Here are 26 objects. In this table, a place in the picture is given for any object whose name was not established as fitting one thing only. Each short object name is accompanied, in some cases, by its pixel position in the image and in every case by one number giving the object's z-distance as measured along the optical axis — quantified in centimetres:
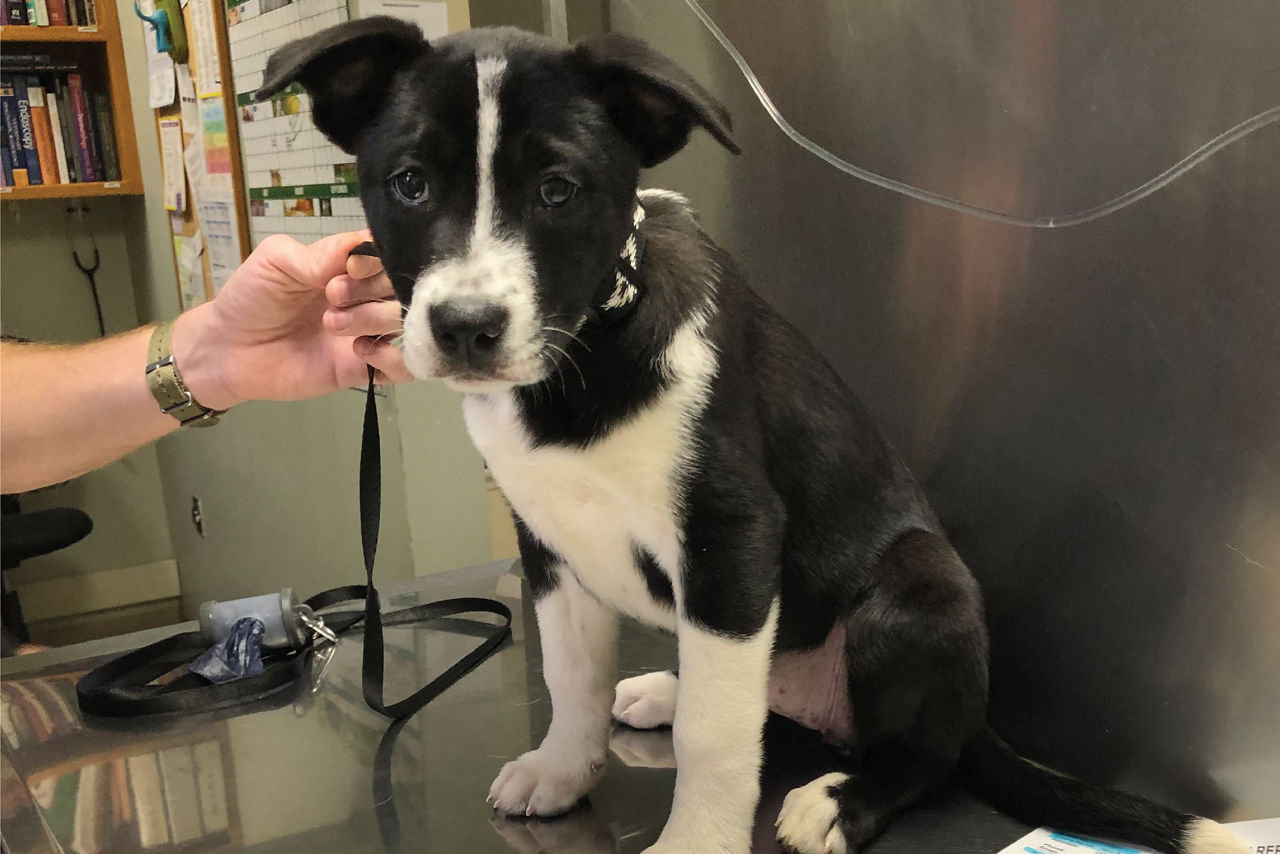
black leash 116
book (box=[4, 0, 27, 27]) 333
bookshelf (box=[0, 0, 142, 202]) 337
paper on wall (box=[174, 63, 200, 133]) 296
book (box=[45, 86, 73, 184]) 348
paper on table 88
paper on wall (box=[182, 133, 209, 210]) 300
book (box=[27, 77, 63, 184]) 346
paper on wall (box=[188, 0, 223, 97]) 271
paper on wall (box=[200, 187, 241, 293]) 284
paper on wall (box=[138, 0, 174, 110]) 312
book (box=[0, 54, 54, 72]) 341
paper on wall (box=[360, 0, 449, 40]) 197
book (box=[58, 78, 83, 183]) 351
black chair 275
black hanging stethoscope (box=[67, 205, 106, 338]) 379
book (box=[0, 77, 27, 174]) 340
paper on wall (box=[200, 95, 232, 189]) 277
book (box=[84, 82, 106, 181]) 356
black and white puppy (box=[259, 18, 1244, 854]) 80
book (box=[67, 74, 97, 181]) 353
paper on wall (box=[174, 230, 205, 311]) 317
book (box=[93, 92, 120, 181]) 359
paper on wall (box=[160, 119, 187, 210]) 319
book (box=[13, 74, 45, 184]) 343
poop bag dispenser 137
